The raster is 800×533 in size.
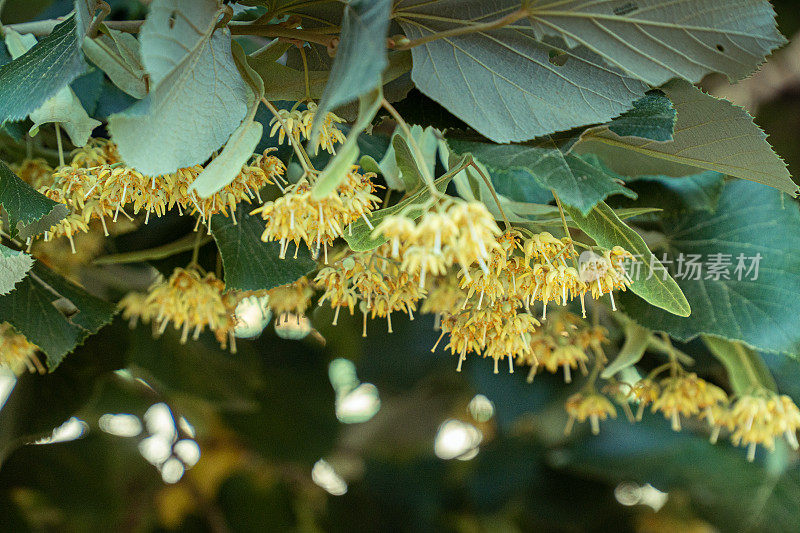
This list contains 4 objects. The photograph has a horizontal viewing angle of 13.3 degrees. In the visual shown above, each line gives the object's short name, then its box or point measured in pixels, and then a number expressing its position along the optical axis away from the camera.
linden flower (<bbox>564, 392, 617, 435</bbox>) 1.50
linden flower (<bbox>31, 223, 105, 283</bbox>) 1.47
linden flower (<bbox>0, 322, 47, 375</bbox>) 1.43
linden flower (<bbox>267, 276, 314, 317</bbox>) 1.42
